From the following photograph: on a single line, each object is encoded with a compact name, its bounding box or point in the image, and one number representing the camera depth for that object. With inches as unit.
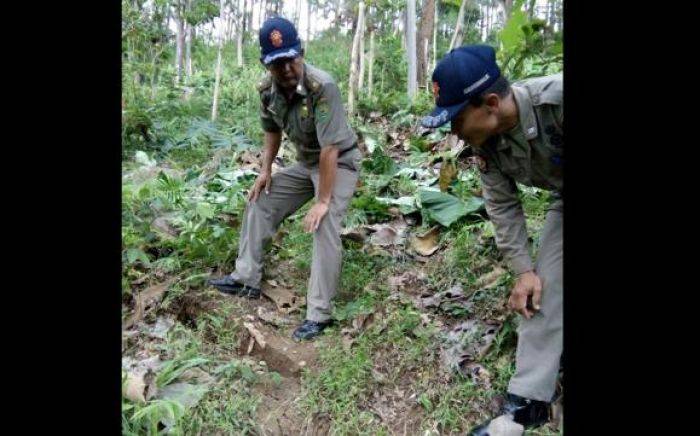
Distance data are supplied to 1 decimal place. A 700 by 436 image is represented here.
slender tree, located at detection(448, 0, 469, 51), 383.1
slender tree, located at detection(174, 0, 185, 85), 564.0
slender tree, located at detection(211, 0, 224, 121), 386.3
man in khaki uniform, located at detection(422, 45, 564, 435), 99.7
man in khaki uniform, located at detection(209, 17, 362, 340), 148.0
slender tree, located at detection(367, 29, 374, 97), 444.4
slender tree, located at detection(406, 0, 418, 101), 409.1
